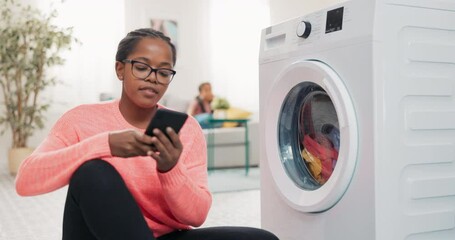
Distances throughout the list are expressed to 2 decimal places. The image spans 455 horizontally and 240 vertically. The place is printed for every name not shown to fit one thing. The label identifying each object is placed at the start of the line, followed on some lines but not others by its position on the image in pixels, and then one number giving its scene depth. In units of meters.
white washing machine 1.21
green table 4.33
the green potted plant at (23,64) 4.09
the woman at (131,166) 0.91
